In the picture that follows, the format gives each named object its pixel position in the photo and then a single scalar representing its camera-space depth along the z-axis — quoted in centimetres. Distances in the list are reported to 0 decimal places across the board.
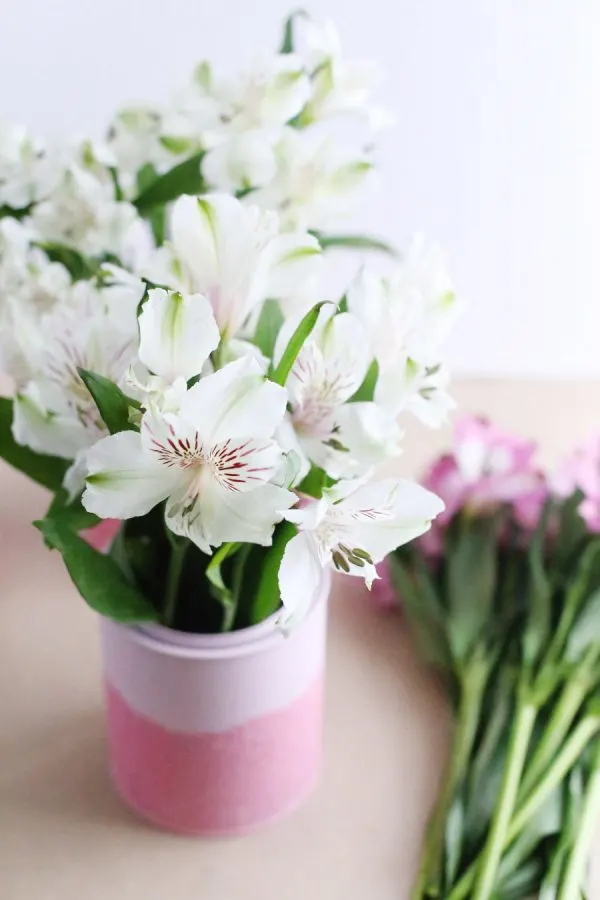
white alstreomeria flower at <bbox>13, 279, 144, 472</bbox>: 40
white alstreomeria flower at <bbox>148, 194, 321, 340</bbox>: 37
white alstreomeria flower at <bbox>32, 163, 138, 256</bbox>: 52
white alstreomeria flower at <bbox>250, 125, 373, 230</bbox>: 50
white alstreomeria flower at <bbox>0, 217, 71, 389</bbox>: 44
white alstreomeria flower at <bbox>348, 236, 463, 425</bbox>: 41
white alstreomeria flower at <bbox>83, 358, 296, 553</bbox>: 33
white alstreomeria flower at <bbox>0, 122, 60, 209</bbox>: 55
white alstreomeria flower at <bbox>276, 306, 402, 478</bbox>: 39
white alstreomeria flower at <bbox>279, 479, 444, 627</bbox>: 36
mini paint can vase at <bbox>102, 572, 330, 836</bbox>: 46
